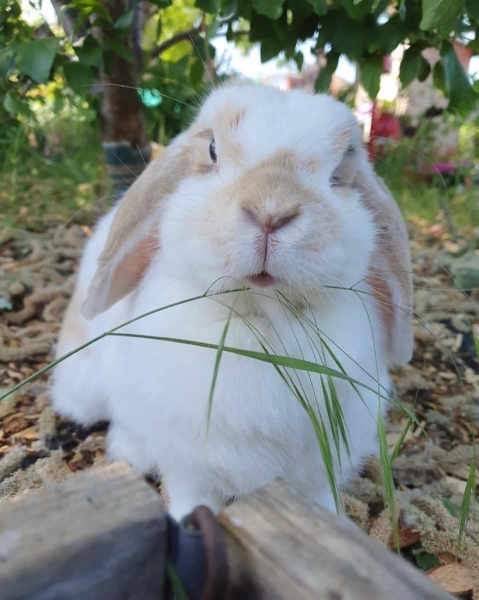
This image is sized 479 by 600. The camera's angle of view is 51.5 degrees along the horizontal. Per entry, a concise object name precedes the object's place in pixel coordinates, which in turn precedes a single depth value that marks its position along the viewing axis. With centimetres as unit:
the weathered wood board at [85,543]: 10
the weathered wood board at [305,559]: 10
